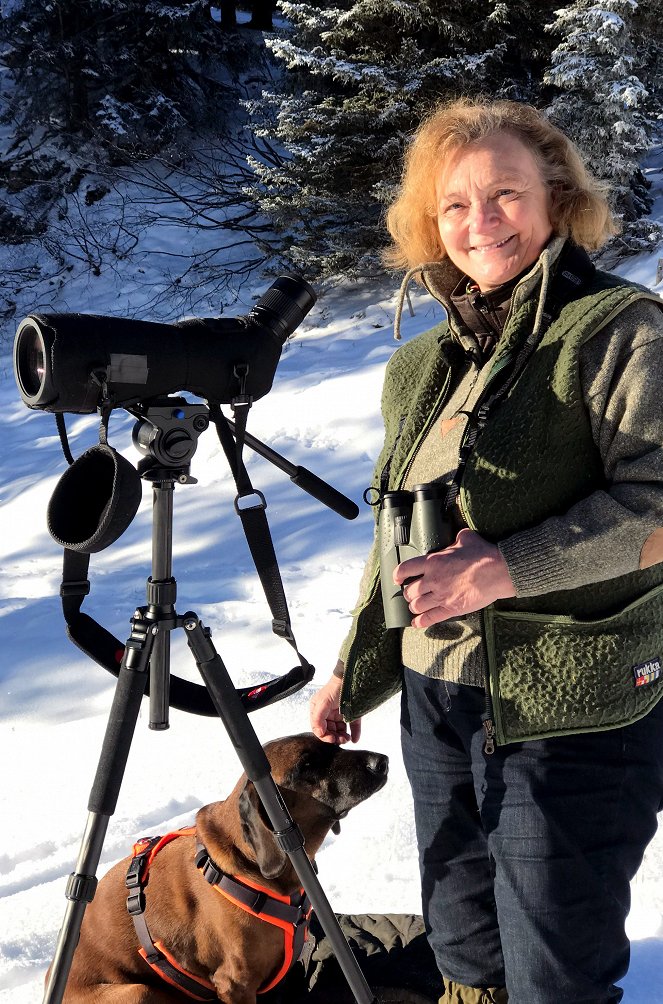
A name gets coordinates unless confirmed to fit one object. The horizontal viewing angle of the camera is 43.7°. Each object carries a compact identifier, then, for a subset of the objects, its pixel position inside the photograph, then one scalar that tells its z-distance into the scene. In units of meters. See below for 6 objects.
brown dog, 1.91
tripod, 1.45
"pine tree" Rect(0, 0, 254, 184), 11.57
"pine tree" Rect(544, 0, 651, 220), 6.71
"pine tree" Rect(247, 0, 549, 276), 7.55
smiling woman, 1.35
